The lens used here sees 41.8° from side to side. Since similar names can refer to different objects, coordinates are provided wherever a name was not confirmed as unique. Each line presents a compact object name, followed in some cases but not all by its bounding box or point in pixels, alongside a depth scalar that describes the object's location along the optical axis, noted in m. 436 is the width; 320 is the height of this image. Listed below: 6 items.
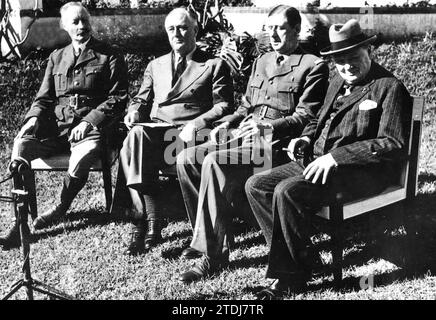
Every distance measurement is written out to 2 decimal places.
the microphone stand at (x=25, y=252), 3.40
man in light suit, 4.69
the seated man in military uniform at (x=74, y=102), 5.07
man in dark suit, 3.79
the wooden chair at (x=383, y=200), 3.80
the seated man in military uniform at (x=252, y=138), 4.25
